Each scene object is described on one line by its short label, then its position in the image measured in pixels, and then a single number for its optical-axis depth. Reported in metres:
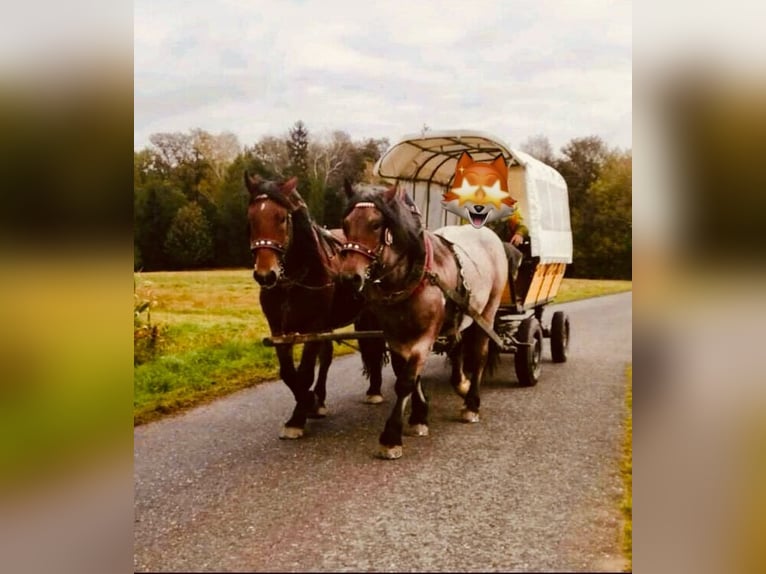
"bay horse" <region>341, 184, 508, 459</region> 2.90
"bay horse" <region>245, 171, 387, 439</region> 2.92
